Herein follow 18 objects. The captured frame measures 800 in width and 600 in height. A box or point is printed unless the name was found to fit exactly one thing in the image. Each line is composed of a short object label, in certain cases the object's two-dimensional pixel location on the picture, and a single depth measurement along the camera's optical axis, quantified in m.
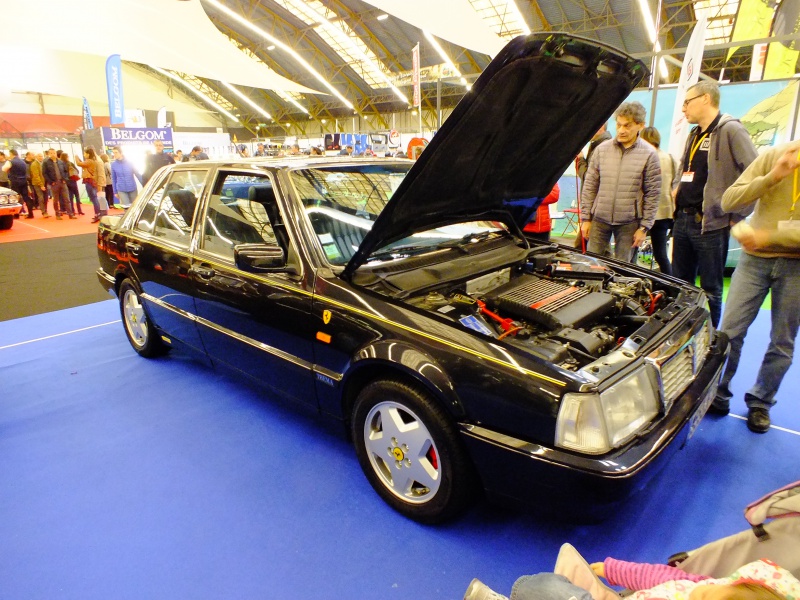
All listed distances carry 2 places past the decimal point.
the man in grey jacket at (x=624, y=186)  3.56
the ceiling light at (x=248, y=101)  32.37
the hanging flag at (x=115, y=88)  10.94
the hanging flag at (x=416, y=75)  11.17
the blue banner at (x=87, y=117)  17.95
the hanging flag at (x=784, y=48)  6.66
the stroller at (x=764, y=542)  1.30
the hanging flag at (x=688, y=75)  5.68
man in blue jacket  10.27
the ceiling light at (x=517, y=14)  16.91
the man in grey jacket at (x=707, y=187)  2.85
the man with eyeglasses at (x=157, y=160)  9.75
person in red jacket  4.84
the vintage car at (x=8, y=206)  10.52
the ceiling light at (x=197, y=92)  31.59
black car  1.63
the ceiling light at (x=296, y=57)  19.67
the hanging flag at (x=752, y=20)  8.12
